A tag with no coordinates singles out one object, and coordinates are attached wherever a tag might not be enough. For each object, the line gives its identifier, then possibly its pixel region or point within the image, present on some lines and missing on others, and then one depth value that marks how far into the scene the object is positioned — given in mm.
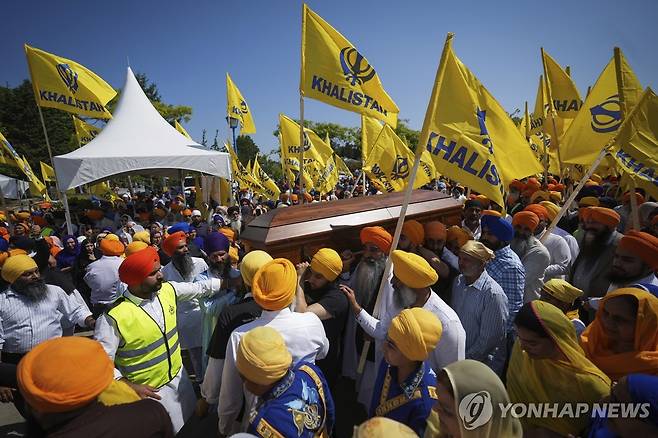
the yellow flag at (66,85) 6945
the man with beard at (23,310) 2758
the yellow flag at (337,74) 4414
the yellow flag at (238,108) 10289
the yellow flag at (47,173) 14773
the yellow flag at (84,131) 10336
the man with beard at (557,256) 3602
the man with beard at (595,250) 3283
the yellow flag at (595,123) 4090
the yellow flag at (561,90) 5758
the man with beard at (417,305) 2172
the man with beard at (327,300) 2541
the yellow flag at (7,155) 8359
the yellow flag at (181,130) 10398
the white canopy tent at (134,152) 6079
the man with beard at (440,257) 3293
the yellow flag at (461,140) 3115
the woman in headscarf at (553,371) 1580
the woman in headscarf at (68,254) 4926
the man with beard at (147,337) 2131
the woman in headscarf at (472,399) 1222
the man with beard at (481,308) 2512
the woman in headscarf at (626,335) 1702
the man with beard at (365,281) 3111
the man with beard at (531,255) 3346
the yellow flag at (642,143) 3443
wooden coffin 3303
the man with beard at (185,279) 3377
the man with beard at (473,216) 4824
